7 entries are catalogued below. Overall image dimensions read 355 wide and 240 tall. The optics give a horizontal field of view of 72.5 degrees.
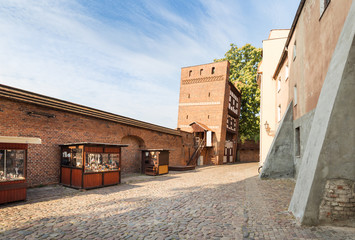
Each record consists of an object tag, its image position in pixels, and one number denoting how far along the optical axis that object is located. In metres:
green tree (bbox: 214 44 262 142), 30.09
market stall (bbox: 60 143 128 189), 10.66
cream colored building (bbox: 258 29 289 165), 21.22
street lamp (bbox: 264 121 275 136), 20.61
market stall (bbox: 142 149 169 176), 16.53
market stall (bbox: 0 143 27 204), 7.55
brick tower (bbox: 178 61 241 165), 28.50
